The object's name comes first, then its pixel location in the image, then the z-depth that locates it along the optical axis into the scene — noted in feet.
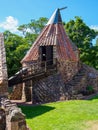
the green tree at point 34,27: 146.29
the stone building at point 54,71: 75.31
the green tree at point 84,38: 123.24
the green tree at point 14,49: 119.46
